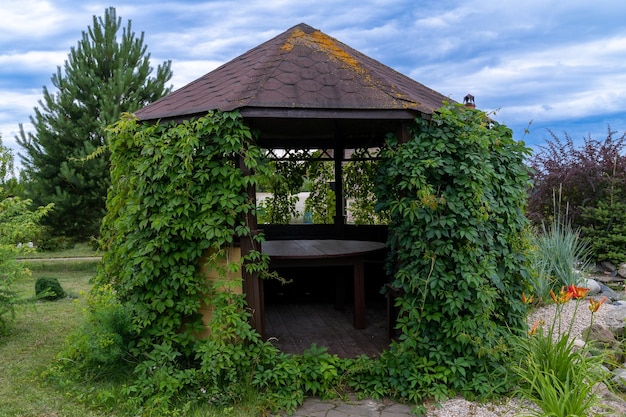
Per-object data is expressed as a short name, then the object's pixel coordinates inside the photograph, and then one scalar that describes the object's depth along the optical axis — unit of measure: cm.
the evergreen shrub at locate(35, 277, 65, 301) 785
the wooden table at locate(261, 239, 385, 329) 490
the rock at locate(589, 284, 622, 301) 659
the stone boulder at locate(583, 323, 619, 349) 473
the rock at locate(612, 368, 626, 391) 396
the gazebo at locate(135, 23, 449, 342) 389
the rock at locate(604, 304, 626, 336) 518
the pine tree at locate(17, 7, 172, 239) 1064
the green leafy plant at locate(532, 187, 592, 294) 591
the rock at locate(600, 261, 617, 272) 891
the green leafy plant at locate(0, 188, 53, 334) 544
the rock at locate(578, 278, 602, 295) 628
